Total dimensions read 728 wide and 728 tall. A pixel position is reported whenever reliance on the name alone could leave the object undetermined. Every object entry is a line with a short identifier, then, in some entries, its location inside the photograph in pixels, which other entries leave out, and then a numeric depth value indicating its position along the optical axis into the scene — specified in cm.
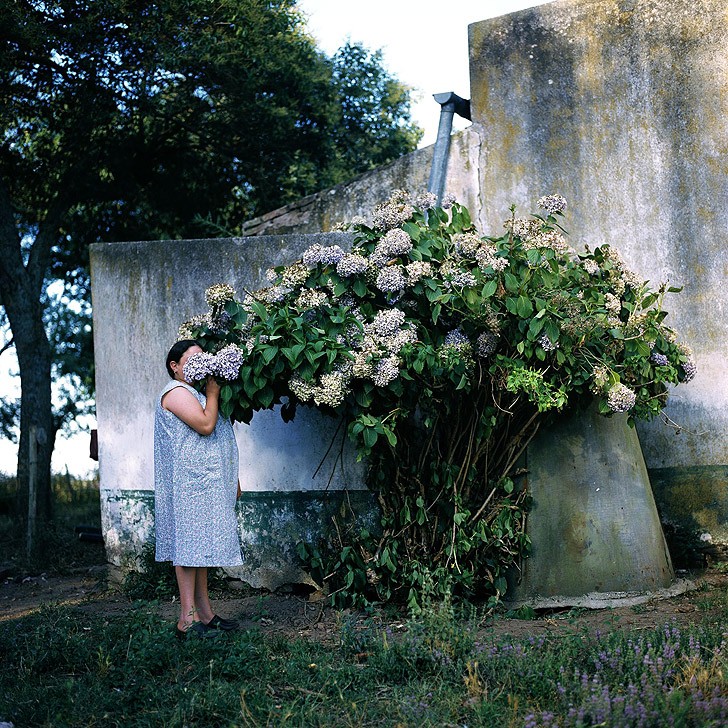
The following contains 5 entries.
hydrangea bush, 508
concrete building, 644
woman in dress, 480
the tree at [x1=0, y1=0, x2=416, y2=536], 1054
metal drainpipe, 766
